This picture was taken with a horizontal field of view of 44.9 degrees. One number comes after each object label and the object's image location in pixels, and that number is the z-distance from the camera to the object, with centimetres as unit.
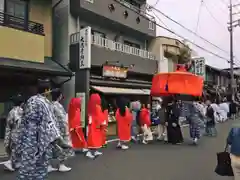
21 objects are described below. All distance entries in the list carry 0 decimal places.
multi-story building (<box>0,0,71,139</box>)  1109
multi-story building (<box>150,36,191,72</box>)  2238
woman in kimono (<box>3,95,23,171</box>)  700
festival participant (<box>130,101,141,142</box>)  1262
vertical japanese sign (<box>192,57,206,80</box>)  2809
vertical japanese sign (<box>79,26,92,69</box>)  1329
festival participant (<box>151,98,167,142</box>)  1221
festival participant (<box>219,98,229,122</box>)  2414
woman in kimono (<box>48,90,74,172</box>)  704
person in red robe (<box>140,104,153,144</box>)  1218
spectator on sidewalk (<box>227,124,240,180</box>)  492
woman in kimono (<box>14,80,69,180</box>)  407
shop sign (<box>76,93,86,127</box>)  1267
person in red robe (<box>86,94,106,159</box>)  879
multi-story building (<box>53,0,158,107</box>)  1481
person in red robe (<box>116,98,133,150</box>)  1060
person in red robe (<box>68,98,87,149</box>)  892
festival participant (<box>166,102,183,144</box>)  1173
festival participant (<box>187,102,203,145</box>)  1161
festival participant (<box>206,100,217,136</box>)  1467
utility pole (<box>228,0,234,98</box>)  3099
